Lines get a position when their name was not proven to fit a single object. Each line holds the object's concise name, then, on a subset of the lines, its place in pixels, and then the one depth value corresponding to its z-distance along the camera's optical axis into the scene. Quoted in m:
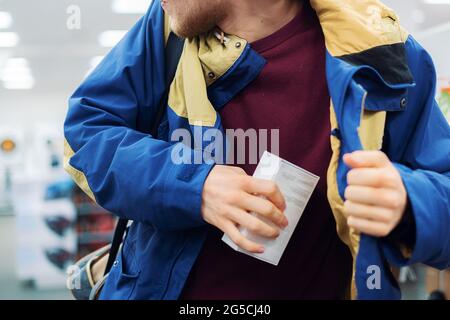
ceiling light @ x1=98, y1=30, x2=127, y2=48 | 6.05
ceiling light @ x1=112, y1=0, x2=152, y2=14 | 4.87
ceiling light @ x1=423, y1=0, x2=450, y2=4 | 5.22
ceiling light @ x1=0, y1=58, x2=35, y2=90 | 6.72
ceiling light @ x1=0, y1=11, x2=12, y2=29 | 5.19
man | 0.76
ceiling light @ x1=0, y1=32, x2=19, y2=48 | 5.85
